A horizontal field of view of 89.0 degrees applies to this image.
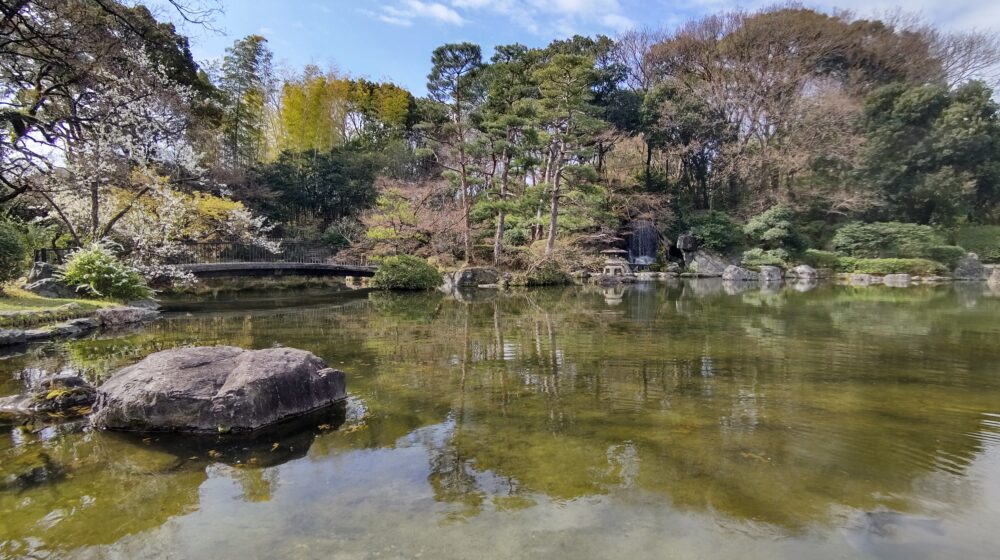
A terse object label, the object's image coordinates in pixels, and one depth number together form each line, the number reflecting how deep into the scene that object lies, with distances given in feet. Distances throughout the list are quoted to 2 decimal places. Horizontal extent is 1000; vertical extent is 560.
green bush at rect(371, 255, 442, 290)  55.21
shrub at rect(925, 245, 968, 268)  72.69
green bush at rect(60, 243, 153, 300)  31.76
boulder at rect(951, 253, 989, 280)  71.53
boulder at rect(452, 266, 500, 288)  59.08
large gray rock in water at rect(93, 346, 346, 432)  12.35
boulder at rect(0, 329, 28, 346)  23.20
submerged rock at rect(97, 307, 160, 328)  29.04
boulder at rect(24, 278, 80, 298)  31.60
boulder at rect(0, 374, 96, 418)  13.67
